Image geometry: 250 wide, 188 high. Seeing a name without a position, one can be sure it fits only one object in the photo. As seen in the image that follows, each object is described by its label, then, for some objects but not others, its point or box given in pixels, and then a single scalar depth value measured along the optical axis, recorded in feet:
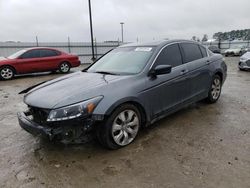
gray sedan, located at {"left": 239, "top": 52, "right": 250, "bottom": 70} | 37.88
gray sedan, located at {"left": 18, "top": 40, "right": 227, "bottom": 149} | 9.09
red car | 31.83
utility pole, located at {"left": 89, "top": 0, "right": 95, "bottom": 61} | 55.73
